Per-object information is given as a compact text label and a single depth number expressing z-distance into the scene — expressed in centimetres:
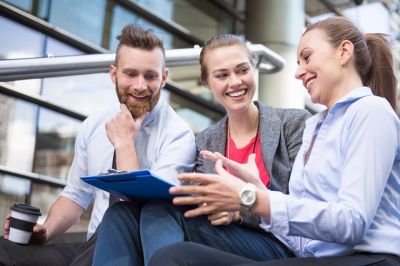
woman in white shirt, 111
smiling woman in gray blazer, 146
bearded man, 186
